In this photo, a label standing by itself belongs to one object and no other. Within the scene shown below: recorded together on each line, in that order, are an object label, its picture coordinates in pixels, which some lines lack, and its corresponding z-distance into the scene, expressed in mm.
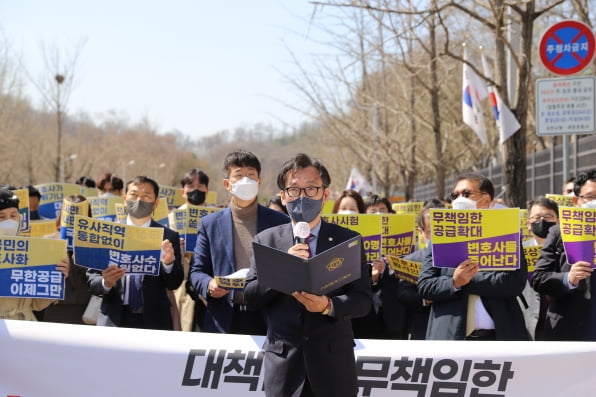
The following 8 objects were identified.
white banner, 4457
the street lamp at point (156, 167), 75050
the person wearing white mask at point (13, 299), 5195
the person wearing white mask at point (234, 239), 4871
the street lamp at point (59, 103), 29250
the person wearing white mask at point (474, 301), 4648
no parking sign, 8742
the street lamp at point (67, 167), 43766
